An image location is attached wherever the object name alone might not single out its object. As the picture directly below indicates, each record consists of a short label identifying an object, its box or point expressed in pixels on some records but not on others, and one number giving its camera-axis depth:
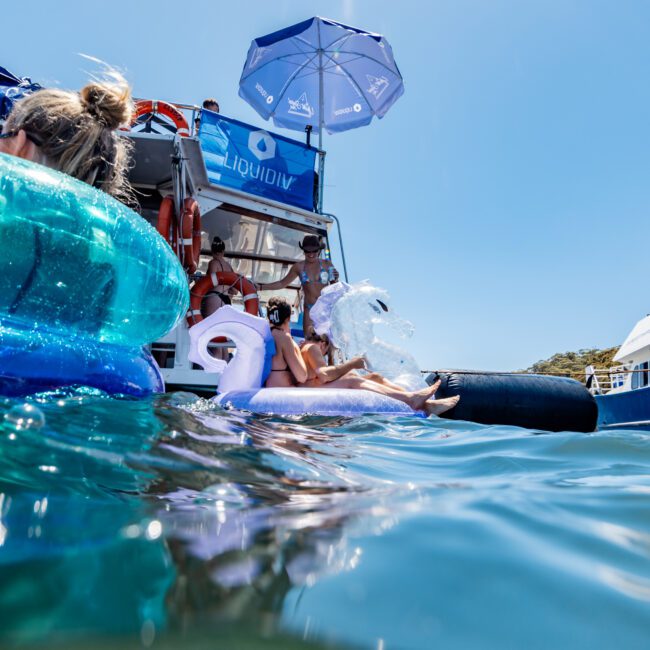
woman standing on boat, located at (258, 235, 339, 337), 7.32
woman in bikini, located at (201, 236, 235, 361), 6.68
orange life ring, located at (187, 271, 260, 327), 6.47
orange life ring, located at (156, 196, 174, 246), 5.76
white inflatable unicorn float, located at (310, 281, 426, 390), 5.04
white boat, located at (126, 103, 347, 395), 5.91
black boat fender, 4.52
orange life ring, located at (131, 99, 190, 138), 6.75
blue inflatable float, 1.46
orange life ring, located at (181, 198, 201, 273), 5.89
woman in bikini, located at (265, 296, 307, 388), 4.28
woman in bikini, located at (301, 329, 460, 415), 4.12
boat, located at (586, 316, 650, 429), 7.18
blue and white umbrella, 8.48
